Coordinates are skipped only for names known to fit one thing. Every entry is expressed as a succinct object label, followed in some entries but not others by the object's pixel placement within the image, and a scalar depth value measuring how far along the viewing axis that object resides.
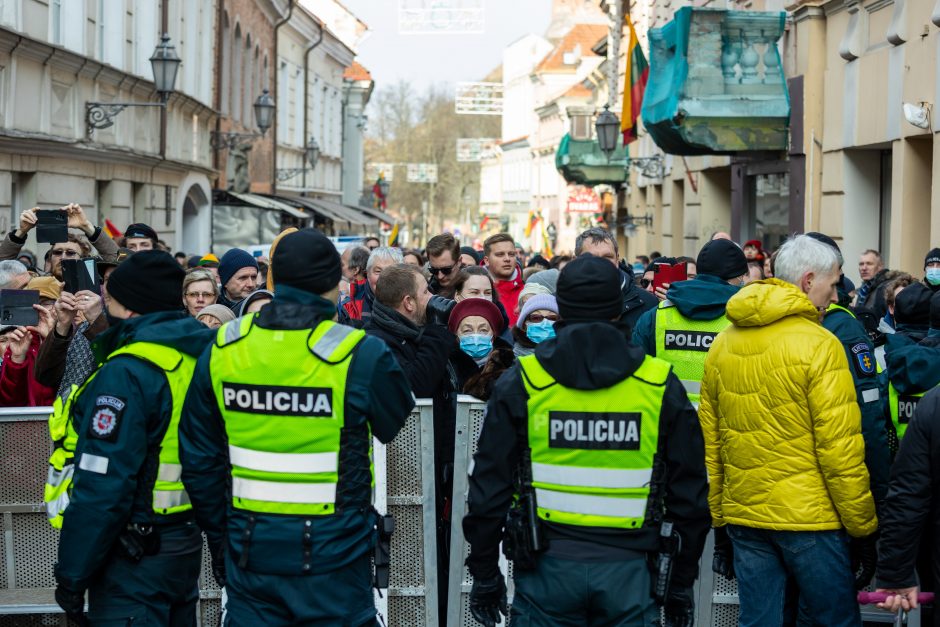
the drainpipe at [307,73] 43.49
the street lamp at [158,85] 16.94
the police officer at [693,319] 6.81
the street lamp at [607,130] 24.23
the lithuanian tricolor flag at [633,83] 22.52
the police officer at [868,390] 5.61
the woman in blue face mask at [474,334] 7.07
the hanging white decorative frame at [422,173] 86.81
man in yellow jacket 5.30
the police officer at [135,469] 4.86
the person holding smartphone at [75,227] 9.77
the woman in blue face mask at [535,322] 6.90
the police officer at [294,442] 4.64
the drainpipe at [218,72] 28.66
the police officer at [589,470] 4.59
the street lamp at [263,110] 26.52
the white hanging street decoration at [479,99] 95.94
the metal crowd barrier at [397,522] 6.47
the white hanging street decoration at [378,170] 82.31
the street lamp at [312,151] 40.03
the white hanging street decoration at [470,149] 90.06
